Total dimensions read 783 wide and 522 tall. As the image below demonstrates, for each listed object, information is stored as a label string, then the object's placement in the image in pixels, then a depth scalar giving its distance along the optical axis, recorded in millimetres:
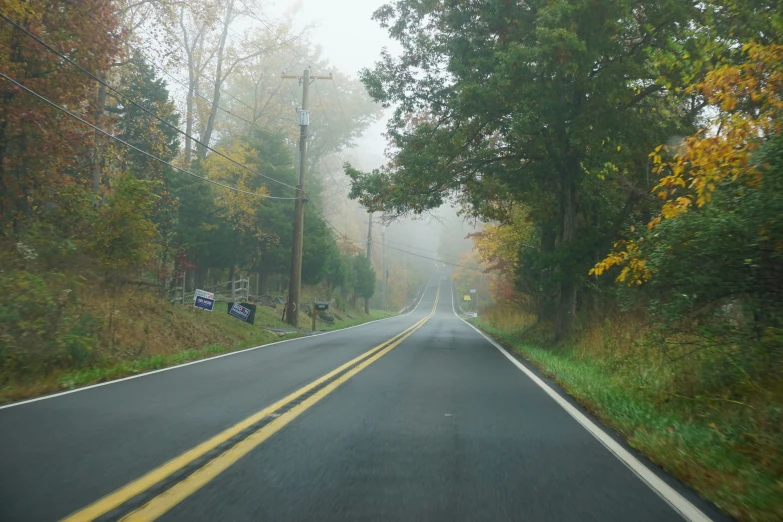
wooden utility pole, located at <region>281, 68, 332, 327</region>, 26312
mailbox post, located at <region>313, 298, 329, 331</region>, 27438
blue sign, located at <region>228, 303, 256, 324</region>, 24000
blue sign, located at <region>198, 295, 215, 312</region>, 20109
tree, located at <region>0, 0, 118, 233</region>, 15461
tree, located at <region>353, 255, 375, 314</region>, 61500
